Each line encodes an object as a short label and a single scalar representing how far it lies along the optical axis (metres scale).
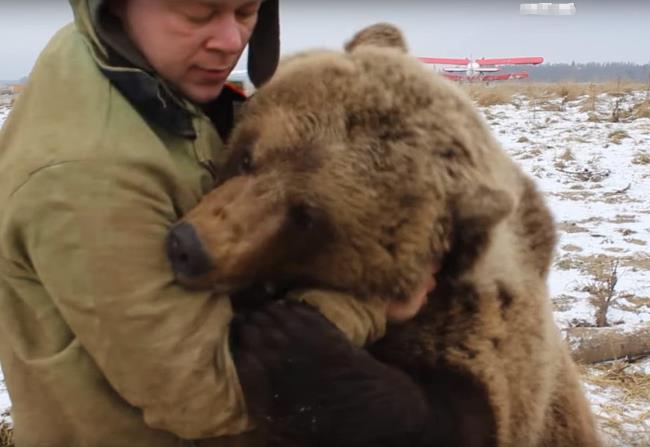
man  1.50
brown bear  1.68
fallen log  4.29
